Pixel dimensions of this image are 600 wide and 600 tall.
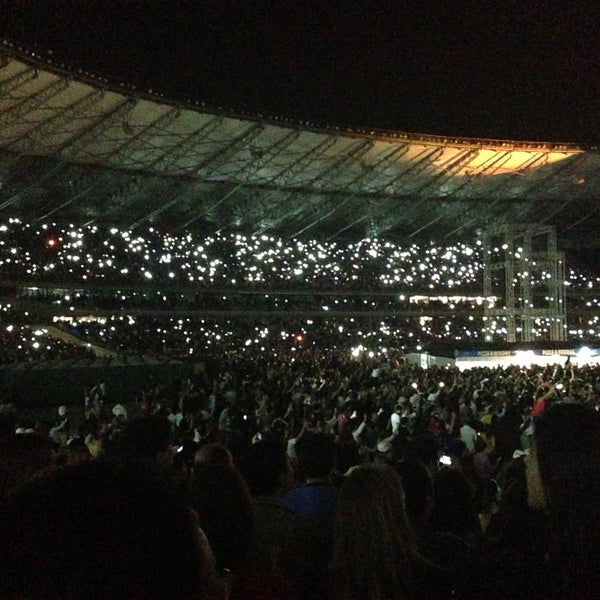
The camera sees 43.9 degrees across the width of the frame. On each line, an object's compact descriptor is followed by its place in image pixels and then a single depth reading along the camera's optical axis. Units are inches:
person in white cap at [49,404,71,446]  398.0
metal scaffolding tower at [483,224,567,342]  1453.0
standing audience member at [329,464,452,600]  94.9
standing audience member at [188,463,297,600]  110.7
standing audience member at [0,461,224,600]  40.7
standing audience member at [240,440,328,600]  119.3
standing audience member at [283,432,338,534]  151.7
